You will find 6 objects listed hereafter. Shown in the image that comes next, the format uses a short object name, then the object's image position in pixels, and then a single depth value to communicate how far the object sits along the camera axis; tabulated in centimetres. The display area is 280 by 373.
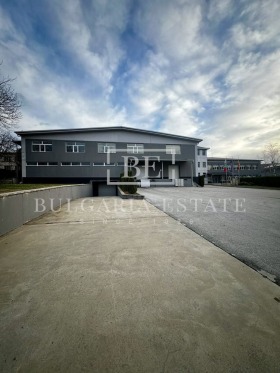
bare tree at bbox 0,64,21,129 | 1116
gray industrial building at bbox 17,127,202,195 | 2567
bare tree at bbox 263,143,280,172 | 6164
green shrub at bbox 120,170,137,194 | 1394
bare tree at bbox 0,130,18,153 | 1444
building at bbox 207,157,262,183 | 5928
